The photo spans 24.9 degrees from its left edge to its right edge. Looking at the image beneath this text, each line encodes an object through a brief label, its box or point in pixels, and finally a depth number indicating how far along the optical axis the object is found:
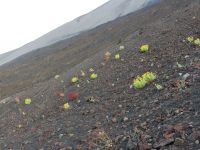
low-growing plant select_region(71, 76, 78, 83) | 16.55
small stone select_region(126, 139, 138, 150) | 8.15
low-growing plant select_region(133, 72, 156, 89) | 11.97
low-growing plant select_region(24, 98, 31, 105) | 17.71
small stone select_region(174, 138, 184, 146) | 7.35
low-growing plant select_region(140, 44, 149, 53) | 15.20
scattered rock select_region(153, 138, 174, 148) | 7.61
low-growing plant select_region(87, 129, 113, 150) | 8.88
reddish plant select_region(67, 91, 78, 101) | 14.46
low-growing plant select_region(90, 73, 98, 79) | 15.70
